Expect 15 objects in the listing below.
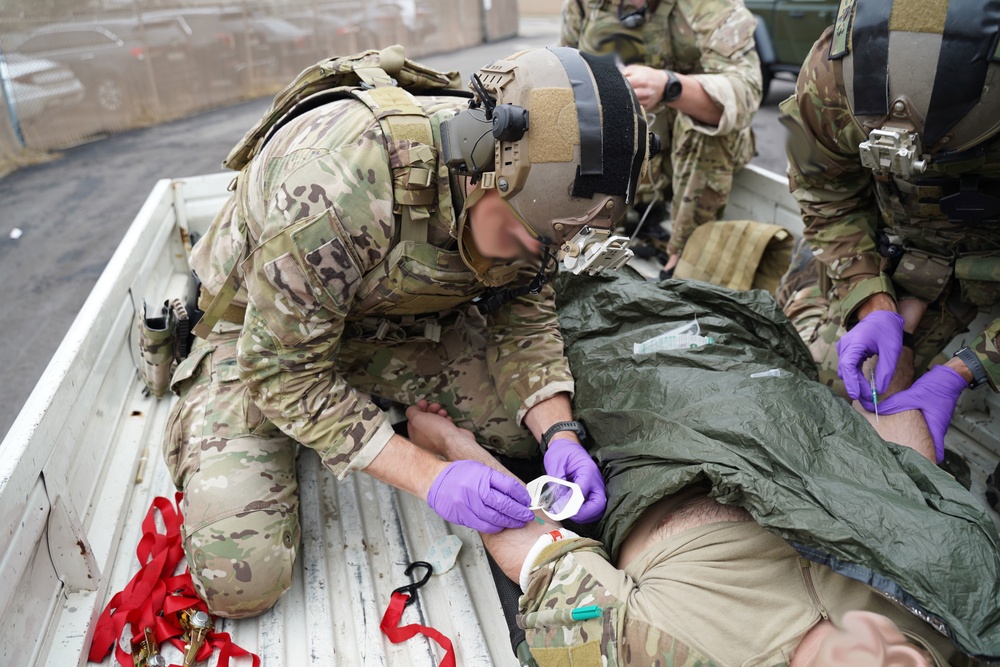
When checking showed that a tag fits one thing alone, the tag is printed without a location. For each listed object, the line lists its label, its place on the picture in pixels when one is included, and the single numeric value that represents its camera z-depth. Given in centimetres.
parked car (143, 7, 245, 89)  1007
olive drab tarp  146
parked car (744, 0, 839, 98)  718
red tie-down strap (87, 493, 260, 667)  188
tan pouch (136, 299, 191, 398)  253
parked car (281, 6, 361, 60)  1193
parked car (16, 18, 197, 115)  859
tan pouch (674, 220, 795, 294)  334
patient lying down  146
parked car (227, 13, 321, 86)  1095
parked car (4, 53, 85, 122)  802
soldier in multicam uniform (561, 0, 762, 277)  333
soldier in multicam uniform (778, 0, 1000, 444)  185
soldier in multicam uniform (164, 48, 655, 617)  167
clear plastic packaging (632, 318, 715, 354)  231
